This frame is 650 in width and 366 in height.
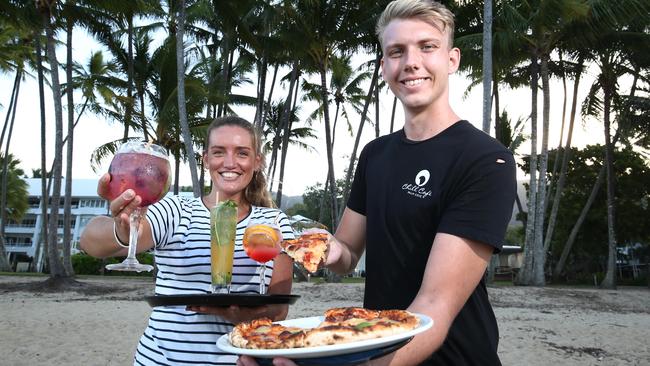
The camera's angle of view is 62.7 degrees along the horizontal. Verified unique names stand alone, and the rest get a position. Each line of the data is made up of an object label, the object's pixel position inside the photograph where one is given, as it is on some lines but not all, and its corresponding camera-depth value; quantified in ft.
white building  172.96
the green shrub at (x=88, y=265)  100.48
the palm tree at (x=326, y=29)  67.41
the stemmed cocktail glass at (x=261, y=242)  6.47
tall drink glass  6.54
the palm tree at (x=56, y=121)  53.72
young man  4.62
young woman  6.95
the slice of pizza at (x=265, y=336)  3.57
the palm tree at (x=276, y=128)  94.96
